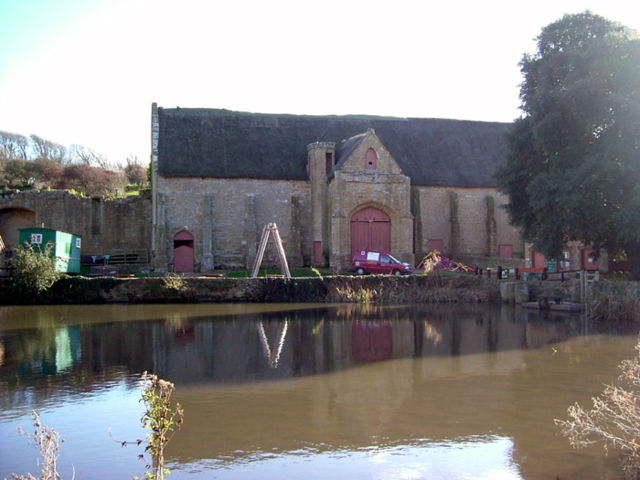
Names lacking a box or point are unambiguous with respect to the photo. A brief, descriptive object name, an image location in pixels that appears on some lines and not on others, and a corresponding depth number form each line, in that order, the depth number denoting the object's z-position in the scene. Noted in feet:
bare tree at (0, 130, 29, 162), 197.77
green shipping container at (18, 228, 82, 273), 90.43
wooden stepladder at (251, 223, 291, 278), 88.93
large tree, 67.62
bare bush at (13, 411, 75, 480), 16.72
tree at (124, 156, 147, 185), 184.03
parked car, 97.40
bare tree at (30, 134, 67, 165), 205.77
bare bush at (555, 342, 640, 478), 22.36
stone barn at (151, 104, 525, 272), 106.73
